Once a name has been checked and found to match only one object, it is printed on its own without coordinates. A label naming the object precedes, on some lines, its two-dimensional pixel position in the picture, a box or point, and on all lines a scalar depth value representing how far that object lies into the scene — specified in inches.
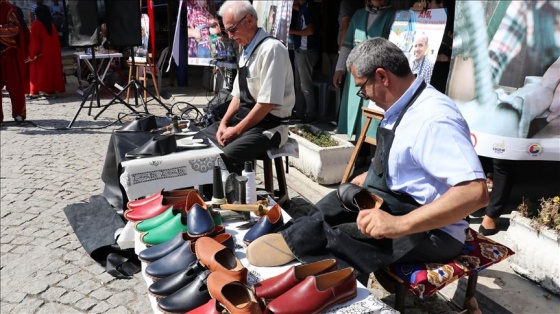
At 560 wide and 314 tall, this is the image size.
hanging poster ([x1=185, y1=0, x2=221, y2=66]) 325.7
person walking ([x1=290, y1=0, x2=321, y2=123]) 260.2
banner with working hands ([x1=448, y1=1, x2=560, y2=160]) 123.3
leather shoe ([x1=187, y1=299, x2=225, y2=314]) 69.9
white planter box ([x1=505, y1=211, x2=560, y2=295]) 108.9
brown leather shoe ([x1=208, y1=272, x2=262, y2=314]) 68.4
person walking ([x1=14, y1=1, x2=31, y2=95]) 299.7
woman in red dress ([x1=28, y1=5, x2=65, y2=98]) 391.9
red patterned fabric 80.6
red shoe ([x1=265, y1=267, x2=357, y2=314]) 69.1
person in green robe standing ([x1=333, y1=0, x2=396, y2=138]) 182.9
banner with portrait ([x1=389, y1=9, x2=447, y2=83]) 154.2
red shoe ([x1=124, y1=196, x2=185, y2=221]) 108.0
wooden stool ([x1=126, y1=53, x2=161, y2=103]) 354.9
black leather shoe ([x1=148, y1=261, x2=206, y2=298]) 79.1
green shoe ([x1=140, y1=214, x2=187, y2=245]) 96.9
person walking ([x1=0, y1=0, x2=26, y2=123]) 287.6
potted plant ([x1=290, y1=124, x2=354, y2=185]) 179.5
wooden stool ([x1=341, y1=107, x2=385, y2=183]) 157.9
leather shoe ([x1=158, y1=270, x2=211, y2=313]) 74.7
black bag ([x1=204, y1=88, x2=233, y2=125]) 173.2
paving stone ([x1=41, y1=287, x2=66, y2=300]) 120.4
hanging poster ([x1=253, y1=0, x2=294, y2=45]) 225.9
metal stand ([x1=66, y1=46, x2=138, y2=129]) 292.7
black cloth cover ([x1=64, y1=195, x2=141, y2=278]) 130.0
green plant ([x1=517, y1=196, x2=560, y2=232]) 110.2
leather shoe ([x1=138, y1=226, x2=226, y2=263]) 90.1
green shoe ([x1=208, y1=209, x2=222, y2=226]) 101.5
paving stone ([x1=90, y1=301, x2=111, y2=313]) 114.3
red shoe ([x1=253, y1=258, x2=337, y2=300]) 73.3
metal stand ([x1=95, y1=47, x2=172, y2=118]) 312.3
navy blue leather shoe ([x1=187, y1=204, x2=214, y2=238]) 92.3
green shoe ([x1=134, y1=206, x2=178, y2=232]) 101.9
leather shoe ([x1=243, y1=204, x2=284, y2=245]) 93.7
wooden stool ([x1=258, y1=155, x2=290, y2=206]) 155.8
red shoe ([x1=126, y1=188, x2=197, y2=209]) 112.9
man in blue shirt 74.7
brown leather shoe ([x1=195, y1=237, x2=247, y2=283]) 76.2
